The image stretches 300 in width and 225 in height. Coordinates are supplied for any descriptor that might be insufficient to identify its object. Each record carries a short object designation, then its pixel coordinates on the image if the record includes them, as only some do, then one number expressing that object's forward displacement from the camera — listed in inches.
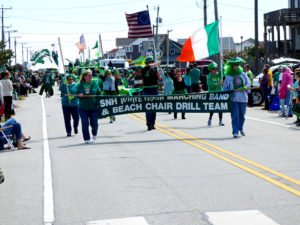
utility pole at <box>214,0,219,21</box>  1530.5
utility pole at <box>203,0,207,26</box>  1771.7
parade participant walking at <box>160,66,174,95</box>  954.7
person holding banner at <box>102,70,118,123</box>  802.8
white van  2447.1
